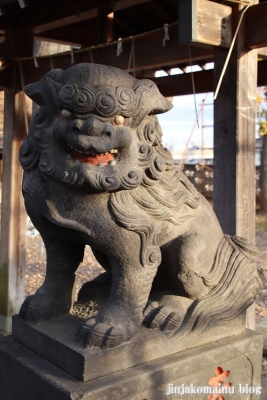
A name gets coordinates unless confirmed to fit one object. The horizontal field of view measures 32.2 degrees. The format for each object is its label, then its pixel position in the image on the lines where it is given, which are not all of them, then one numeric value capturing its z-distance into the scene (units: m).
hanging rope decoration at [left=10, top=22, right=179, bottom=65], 3.00
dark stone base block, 1.58
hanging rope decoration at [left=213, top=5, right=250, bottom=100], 2.33
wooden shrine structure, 2.42
